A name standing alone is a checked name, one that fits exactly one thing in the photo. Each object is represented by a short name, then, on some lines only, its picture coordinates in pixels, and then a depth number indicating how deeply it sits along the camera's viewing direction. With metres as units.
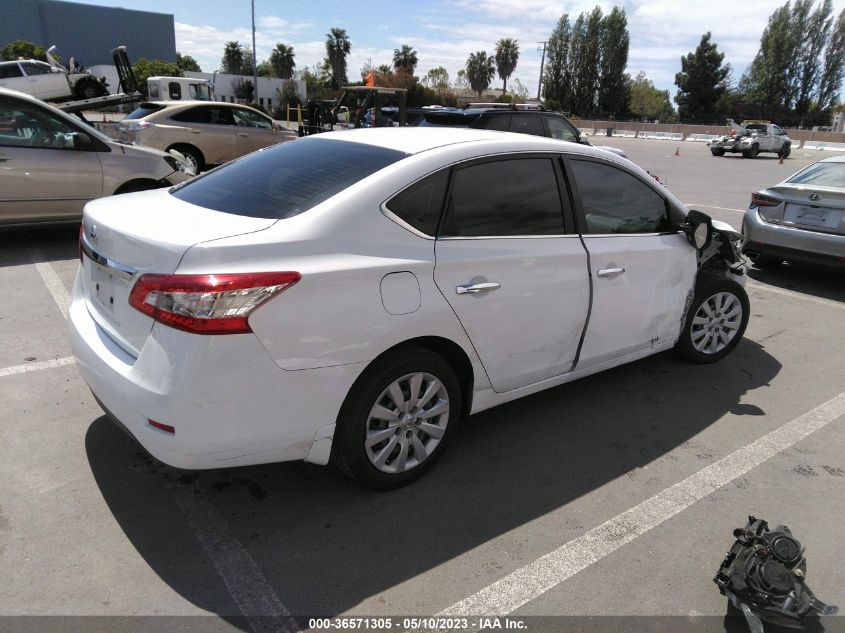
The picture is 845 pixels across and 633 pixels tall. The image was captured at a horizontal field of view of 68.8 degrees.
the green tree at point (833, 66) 70.06
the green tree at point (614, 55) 79.44
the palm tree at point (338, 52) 90.81
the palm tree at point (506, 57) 103.75
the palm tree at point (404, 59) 100.94
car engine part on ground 2.26
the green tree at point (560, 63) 82.31
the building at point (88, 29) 74.62
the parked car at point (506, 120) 10.13
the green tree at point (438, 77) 104.62
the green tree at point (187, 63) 99.89
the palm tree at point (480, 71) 103.75
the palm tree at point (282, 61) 99.38
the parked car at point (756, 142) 29.09
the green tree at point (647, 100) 95.81
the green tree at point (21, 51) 58.50
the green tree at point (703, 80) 72.06
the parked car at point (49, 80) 22.47
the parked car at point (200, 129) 11.67
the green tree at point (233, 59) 104.12
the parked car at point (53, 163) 6.66
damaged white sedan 2.36
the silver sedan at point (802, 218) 6.34
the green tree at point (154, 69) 60.91
